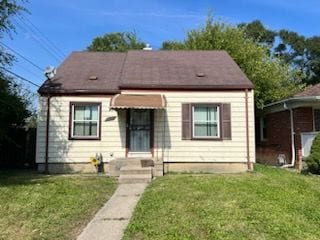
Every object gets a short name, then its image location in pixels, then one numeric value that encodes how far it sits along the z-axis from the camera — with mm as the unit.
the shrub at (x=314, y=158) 8452
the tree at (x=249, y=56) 14461
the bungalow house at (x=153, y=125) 8533
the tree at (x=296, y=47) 26985
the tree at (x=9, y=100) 7484
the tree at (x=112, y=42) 22059
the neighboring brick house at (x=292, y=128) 9855
